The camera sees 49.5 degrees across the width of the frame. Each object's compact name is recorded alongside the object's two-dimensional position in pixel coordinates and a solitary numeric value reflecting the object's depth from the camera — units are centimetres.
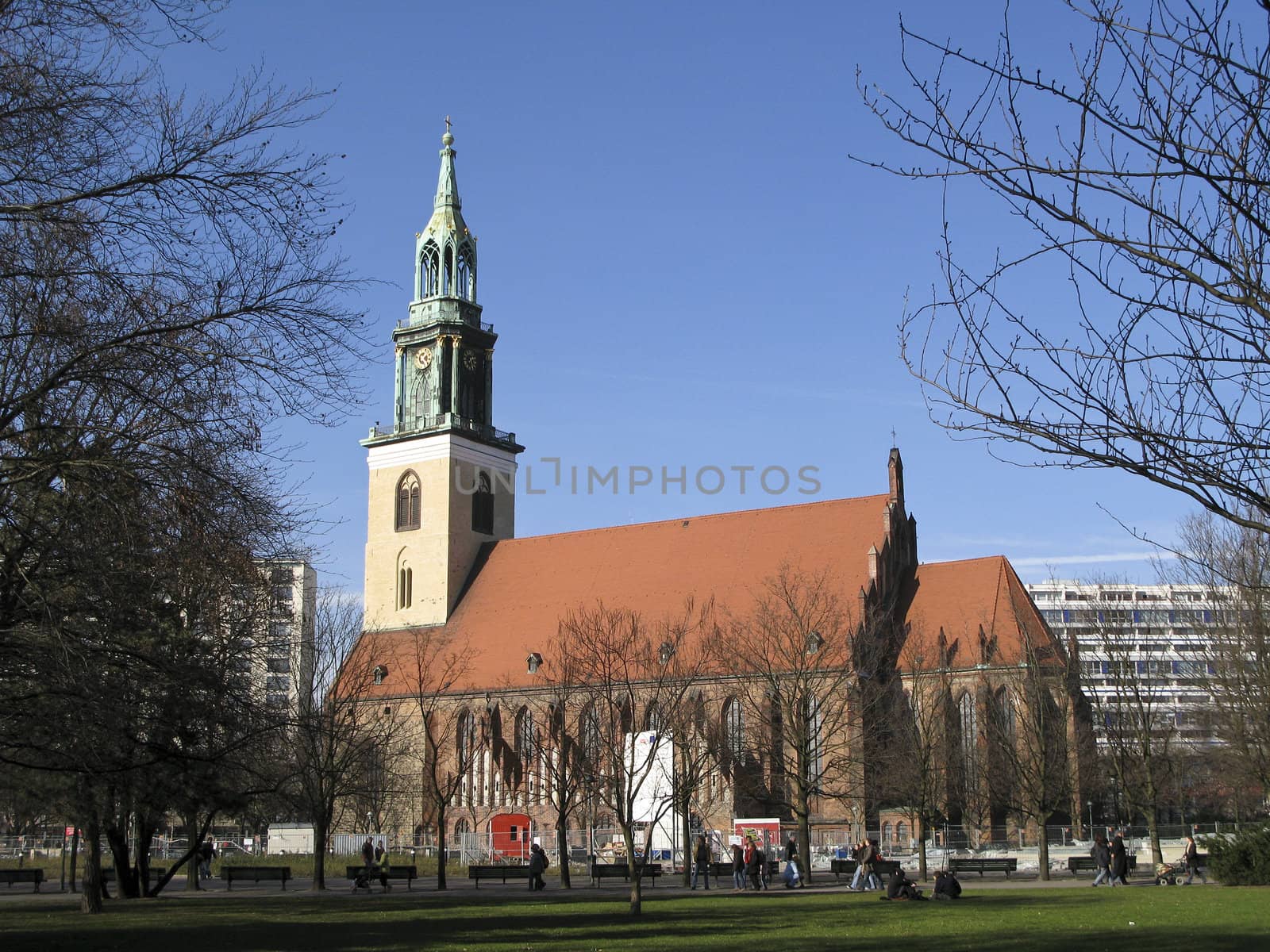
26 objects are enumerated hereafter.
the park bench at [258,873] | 3953
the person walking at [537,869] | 3675
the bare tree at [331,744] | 3759
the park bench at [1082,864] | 4119
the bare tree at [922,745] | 4625
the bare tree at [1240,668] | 4025
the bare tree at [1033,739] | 4350
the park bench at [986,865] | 4019
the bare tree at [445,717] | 6316
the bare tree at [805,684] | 4544
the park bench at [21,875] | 3741
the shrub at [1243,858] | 3195
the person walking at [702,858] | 3728
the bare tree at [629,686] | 3706
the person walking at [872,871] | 3469
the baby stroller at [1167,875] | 3369
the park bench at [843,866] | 4106
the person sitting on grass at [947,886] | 2798
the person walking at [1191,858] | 3359
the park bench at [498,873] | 4153
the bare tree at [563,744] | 4241
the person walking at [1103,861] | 3466
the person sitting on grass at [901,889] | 2823
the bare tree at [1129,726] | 4462
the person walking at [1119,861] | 3359
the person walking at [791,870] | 3775
